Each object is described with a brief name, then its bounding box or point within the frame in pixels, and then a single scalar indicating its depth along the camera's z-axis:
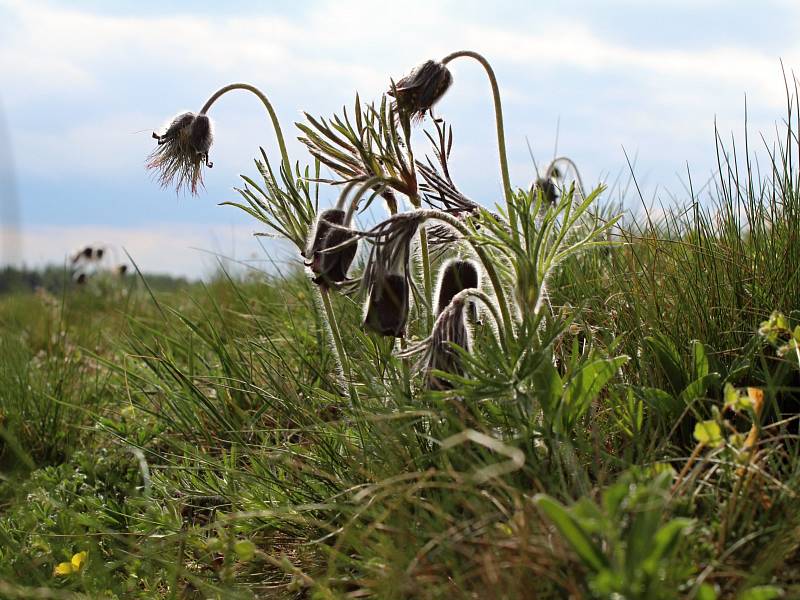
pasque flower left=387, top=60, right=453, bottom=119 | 0.54
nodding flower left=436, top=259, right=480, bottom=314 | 0.53
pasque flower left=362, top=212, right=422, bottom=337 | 0.48
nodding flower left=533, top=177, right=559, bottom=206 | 0.72
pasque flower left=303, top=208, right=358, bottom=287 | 0.51
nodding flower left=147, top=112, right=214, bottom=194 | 0.59
